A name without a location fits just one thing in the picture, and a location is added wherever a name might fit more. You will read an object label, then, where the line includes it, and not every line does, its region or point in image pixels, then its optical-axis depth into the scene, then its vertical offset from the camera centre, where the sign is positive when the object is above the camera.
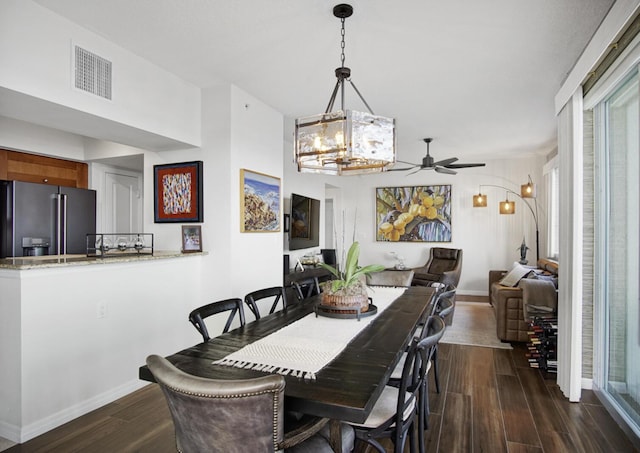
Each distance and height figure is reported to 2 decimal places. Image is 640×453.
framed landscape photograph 3.55 +0.22
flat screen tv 5.31 +0.03
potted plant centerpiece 2.30 -0.41
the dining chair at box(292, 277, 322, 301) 3.05 -0.53
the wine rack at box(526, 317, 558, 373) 3.43 -1.12
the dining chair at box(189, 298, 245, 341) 1.98 -0.50
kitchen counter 2.25 -0.75
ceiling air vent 2.50 +1.04
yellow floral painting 7.47 +0.23
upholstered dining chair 1.11 -0.57
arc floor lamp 6.44 +0.40
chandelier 2.05 +0.50
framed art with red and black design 3.52 +0.31
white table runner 1.50 -0.57
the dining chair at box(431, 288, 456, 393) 2.50 -0.54
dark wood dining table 1.22 -0.57
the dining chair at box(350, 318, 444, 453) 1.61 -0.85
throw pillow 4.52 -0.63
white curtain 2.82 -0.22
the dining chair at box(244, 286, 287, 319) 2.46 -0.49
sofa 3.75 -0.77
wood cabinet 4.05 +0.63
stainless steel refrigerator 3.62 +0.04
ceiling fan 5.10 +0.84
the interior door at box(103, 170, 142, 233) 4.96 +0.30
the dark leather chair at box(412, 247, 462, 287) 6.02 -0.76
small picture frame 3.50 -0.13
